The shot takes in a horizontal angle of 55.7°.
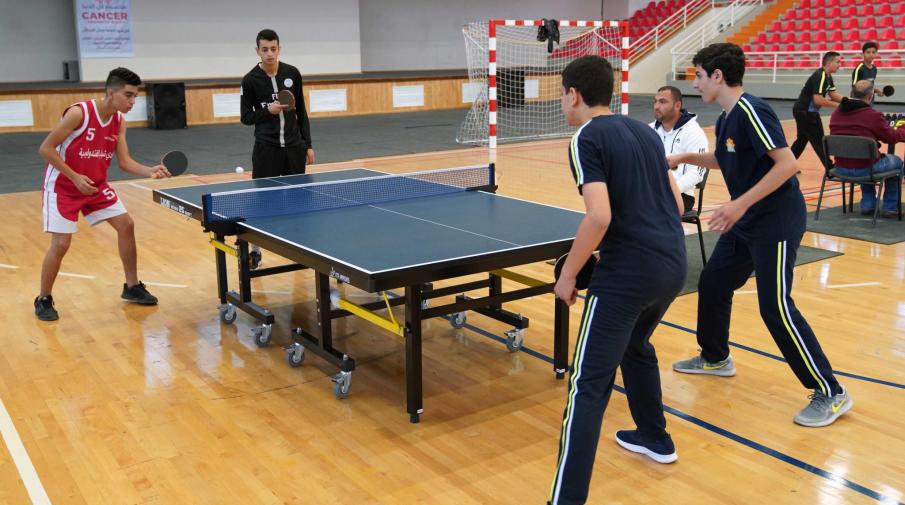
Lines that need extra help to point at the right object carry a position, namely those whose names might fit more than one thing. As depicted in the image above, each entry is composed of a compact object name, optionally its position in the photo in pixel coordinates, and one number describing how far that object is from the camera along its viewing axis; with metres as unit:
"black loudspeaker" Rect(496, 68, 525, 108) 19.44
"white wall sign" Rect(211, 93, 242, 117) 17.70
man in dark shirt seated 7.73
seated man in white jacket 5.86
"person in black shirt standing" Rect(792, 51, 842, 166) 9.53
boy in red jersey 5.24
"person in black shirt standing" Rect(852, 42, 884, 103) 10.27
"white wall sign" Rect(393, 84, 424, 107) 20.16
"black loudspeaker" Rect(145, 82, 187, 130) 16.47
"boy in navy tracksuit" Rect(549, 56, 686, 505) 2.79
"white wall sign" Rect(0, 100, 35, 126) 15.53
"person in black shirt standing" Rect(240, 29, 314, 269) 6.18
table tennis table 3.85
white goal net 16.51
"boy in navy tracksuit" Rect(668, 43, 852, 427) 3.62
